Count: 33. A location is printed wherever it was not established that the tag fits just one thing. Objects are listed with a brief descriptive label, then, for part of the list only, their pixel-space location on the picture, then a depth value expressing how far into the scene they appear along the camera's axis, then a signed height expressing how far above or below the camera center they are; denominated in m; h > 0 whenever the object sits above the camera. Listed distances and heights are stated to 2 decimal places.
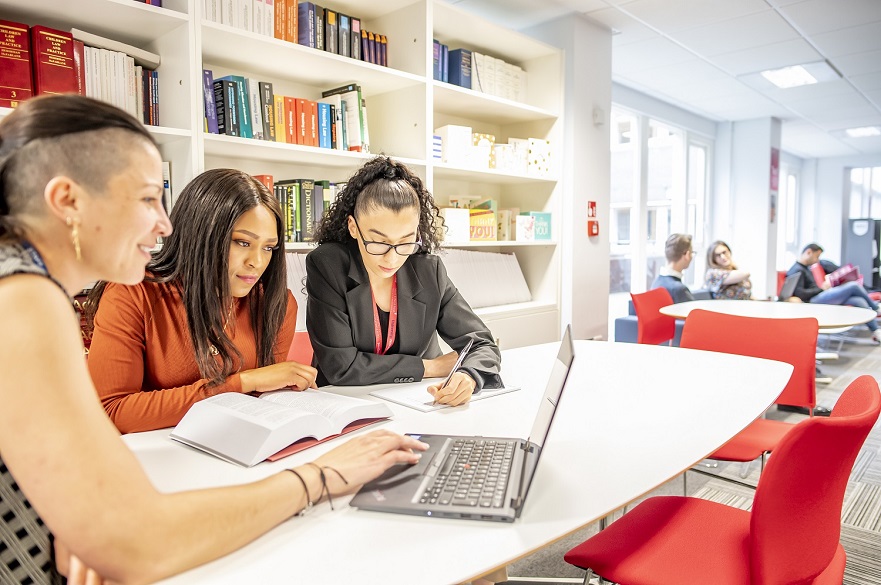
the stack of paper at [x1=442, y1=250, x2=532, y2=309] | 4.03 -0.21
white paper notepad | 1.61 -0.42
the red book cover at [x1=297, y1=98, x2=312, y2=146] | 3.02 +0.63
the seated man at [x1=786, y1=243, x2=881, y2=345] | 7.19 -0.57
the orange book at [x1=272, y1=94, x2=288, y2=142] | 2.93 +0.63
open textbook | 1.19 -0.37
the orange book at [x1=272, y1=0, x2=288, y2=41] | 2.87 +1.09
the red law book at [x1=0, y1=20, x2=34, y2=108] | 2.14 +0.66
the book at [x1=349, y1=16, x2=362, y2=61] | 3.24 +1.13
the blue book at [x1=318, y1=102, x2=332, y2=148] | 3.12 +0.63
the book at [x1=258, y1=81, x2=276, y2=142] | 2.88 +0.66
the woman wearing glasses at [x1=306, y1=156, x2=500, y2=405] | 1.88 -0.16
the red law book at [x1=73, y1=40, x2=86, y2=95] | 2.29 +0.70
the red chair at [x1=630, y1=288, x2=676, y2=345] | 3.88 -0.48
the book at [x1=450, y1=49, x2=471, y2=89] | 3.87 +1.15
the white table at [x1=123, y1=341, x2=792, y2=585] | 0.84 -0.43
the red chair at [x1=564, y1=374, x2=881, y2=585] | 1.08 -0.60
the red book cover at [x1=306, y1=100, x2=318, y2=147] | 3.07 +0.63
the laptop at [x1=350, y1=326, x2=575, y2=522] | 0.97 -0.41
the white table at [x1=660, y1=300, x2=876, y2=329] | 3.77 -0.45
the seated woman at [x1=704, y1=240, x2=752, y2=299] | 5.48 -0.29
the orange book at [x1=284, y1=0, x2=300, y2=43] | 2.92 +1.09
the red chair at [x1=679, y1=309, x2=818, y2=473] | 2.35 -0.42
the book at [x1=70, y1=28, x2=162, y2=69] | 2.30 +0.81
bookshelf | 2.50 +0.90
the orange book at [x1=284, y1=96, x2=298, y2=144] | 2.97 +0.64
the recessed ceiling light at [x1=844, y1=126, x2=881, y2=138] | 8.88 +1.70
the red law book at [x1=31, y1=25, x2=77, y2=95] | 2.20 +0.69
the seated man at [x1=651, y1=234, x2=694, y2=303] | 5.00 -0.17
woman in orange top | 1.41 -0.17
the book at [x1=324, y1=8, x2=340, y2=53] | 3.10 +1.12
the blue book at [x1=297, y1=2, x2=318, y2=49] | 2.98 +1.11
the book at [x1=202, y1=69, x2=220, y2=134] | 2.66 +0.66
